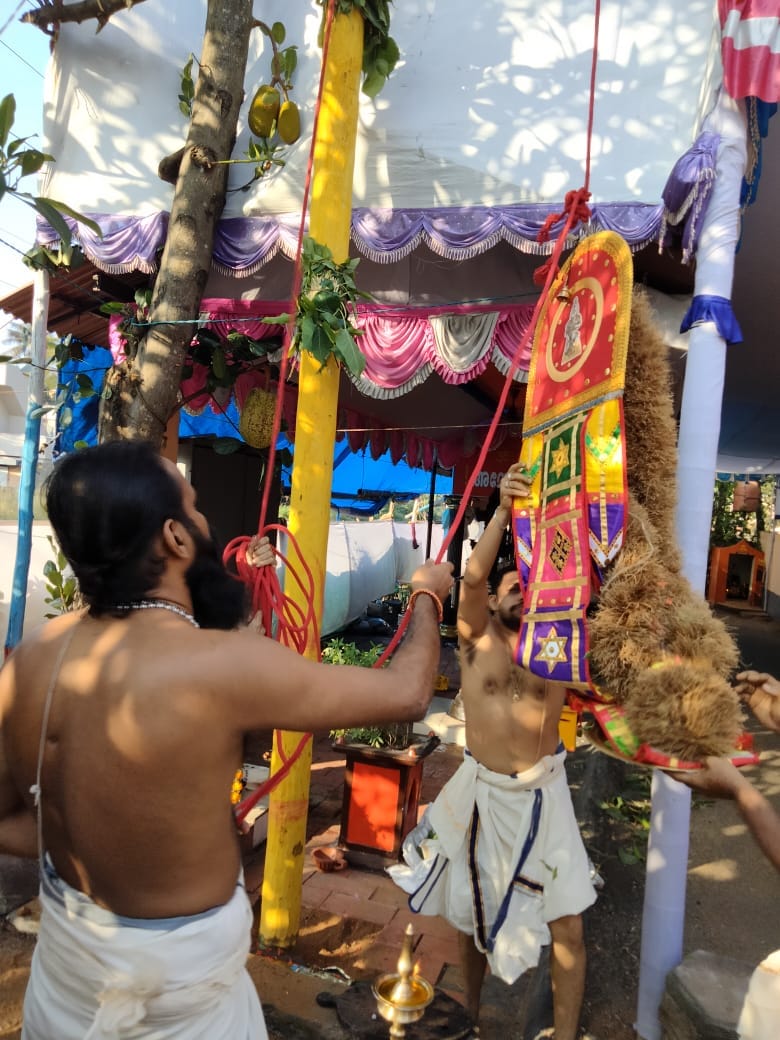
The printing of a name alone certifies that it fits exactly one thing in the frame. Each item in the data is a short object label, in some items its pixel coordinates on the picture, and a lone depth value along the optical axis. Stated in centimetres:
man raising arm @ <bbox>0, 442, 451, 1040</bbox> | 129
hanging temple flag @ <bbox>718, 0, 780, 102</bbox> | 250
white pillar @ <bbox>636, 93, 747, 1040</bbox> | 266
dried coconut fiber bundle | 152
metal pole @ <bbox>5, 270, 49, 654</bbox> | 369
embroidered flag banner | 171
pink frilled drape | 361
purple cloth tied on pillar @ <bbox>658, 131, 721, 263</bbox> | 264
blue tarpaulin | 473
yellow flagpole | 303
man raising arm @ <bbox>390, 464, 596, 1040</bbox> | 252
